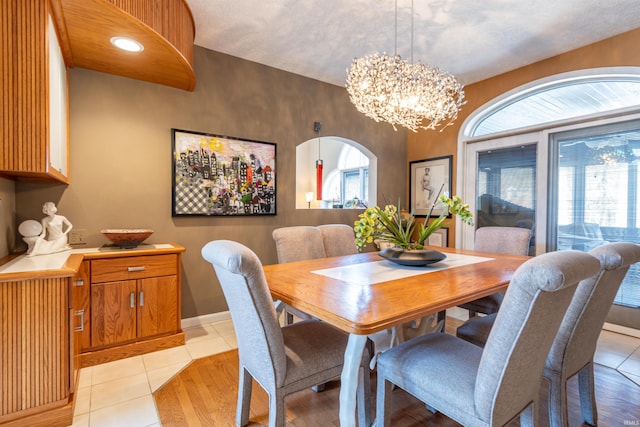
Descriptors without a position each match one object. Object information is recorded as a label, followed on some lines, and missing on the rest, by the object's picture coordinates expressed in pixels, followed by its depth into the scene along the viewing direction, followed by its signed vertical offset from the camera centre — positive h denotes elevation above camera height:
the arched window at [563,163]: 2.92 +0.52
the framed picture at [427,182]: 4.27 +0.41
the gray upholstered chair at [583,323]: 1.35 -0.51
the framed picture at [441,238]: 4.31 -0.38
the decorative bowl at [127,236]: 2.45 -0.22
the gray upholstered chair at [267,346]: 1.23 -0.64
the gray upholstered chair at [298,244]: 2.51 -0.28
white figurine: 2.22 -0.18
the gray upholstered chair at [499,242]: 2.43 -0.28
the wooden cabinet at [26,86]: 1.61 +0.64
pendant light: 6.35 +0.61
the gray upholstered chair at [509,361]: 0.97 -0.56
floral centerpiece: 2.04 -0.10
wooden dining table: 1.20 -0.38
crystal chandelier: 2.24 +0.89
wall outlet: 2.54 -0.22
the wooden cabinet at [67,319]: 1.58 -0.69
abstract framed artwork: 2.99 +0.35
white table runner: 1.74 -0.37
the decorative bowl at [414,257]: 1.98 -0.29
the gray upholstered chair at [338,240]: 2.84 -0.27
